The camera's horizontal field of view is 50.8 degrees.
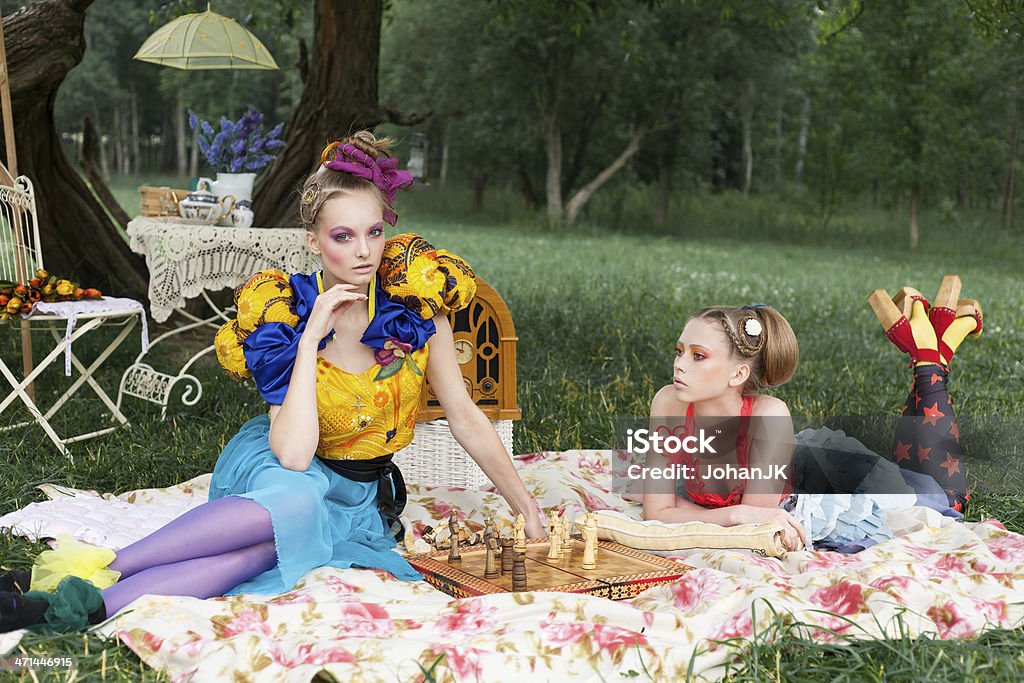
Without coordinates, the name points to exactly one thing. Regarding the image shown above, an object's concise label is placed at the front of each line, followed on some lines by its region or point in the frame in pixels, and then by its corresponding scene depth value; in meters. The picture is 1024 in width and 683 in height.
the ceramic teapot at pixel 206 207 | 6.04
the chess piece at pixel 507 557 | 3.29
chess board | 3.24
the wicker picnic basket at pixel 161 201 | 6.36
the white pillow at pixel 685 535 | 3.58
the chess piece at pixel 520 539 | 3.26
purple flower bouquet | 6.28
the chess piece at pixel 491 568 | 3.34
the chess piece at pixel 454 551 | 3.48
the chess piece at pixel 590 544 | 3.39
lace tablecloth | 5.74
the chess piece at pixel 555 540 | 3.46
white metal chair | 4.91
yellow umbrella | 7.01
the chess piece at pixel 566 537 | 3.53
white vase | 6.16
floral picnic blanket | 2.68
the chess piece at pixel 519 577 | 3.18
